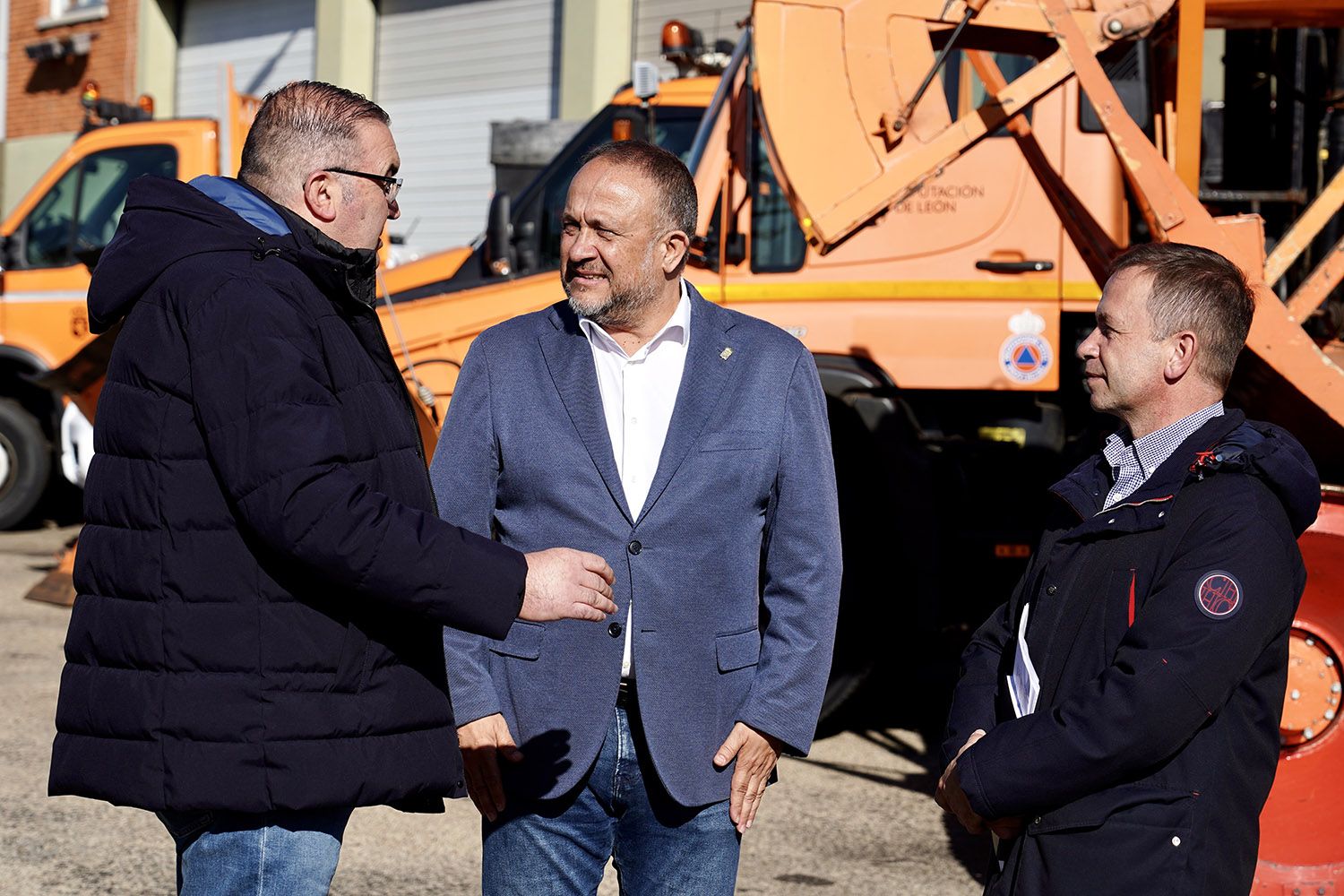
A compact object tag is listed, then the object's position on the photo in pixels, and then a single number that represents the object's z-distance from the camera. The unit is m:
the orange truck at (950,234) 4.97
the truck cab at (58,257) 9.53
